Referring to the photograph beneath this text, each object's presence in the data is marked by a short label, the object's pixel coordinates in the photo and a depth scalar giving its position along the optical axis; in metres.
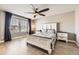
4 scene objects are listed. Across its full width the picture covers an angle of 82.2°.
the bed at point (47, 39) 1.31
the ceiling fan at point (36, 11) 1.10
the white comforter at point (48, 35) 1.39
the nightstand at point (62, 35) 1.33
